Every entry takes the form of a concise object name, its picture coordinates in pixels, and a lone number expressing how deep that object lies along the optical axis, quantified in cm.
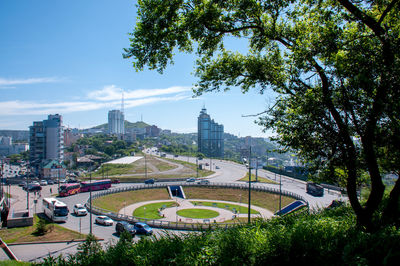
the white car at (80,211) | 3190
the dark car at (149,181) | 5762
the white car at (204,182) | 5434
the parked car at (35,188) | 5038
